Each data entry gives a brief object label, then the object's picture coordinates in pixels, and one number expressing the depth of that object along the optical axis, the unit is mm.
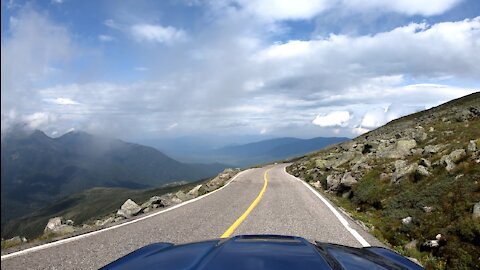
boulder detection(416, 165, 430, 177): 15932
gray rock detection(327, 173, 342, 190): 24311
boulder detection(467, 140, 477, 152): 15806
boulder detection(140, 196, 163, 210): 19125
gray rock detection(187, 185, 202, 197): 24562
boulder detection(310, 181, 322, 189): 28586
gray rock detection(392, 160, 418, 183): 17306
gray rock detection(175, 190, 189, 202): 21873
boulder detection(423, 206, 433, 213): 11845
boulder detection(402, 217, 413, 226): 11575
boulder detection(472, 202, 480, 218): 9456
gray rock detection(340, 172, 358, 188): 22031
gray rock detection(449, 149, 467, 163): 15701
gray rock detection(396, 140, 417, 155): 26225
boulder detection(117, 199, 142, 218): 17109
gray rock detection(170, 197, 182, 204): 19469
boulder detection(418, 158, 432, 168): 17444
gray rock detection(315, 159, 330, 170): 36522
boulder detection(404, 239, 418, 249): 9391
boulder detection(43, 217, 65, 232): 14789
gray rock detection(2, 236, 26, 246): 10148
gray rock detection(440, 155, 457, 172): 15028
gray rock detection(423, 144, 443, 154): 20978
